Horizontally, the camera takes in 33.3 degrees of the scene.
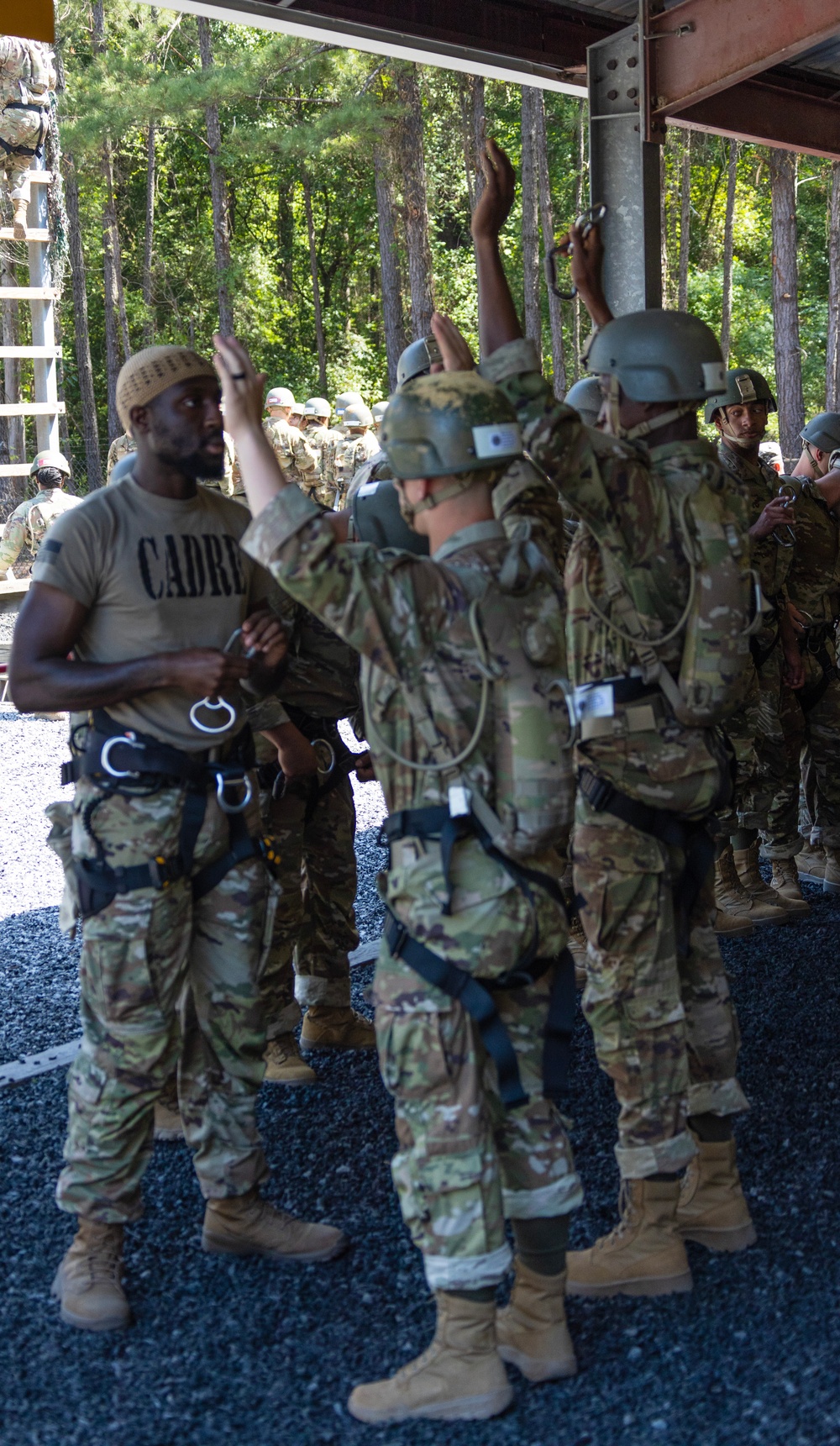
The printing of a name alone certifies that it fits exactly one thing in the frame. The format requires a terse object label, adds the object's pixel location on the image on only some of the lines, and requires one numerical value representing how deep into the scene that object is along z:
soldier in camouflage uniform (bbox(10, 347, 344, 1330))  3.43
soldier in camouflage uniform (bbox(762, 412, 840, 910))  6.99
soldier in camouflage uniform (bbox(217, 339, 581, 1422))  2.96
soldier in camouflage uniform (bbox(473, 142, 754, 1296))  3.54
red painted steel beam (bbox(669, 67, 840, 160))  7.47
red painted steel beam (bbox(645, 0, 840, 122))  6.00
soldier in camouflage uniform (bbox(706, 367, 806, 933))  6.41
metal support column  6.54
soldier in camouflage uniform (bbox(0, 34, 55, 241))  16.53
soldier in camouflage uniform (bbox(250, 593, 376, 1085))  4.81
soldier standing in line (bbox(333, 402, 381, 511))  19.52
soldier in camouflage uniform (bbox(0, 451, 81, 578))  13.21
